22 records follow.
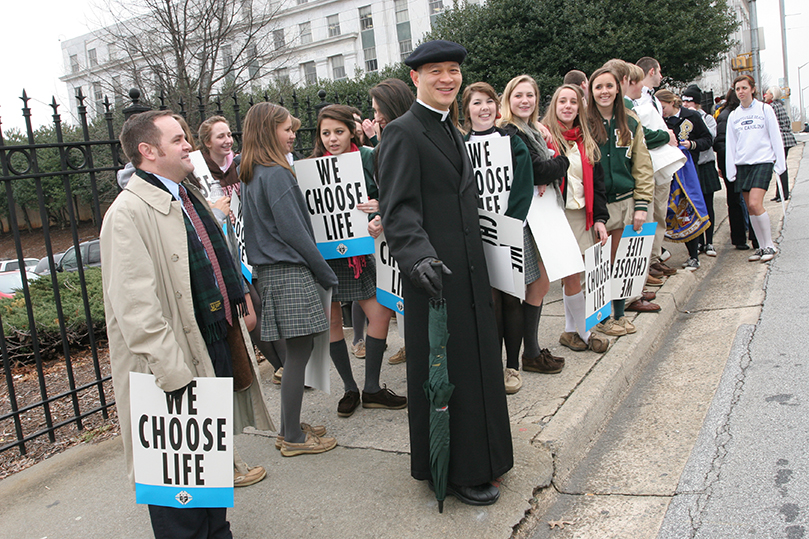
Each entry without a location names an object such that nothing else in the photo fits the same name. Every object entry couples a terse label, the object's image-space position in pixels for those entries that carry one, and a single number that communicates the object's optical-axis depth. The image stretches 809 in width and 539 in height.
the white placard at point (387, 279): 3.97
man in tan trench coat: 2.35
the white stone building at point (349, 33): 48.50
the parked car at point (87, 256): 16.72
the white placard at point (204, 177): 3.82
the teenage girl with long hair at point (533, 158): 4.11
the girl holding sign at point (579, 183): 4.63
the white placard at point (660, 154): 5.62
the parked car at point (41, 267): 17.05
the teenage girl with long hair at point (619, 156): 4.91
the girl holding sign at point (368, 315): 4.11
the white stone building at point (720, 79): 47.25
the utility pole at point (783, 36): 33.50
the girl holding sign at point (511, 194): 3.89
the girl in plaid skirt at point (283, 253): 3.46
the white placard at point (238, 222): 4.07
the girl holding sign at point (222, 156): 4.23
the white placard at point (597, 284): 4.56
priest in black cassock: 2.78
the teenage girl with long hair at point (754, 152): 7.41
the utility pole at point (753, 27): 22.06
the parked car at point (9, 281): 13.62
